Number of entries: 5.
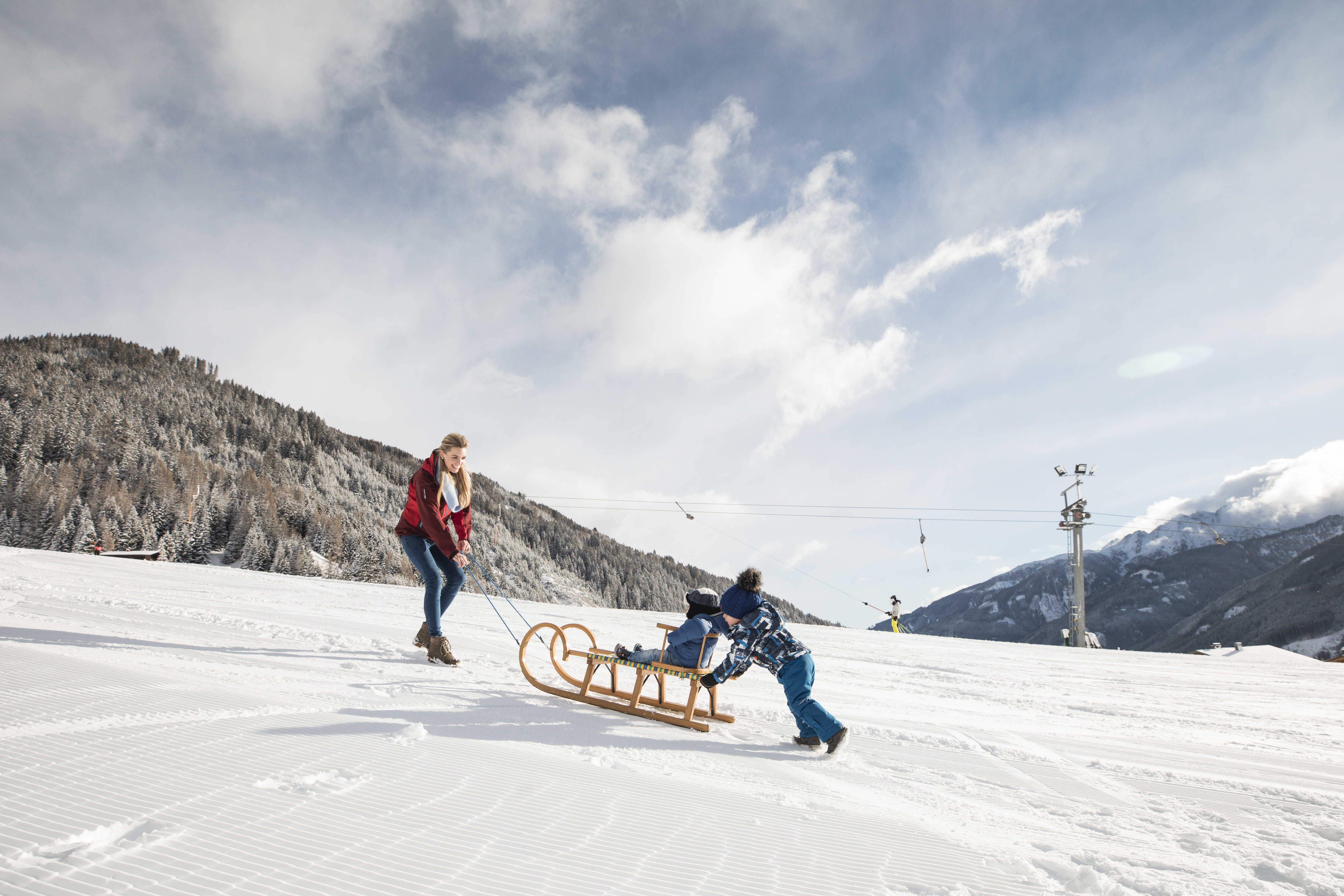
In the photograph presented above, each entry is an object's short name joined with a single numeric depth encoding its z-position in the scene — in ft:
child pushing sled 15.08
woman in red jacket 19.52
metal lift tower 70.49
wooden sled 16.19
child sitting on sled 16.34
